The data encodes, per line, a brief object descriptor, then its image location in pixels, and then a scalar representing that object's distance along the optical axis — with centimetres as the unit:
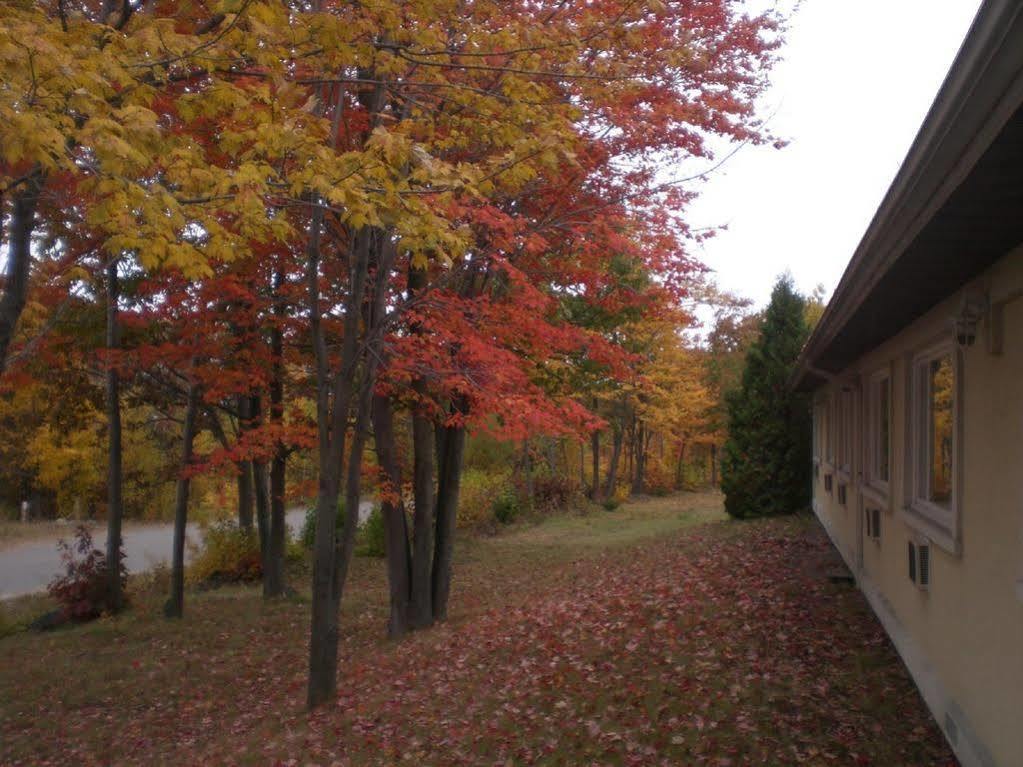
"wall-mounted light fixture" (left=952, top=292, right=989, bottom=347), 426
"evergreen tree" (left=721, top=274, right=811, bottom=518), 1800
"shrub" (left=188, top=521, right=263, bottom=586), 1822
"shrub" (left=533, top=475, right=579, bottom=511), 2784
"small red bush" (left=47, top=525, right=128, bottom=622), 1423
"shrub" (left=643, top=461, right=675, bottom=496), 3831
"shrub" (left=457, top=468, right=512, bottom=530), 2405
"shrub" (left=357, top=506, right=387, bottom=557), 2053
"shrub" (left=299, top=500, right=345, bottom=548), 1998
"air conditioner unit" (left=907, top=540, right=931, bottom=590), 570
